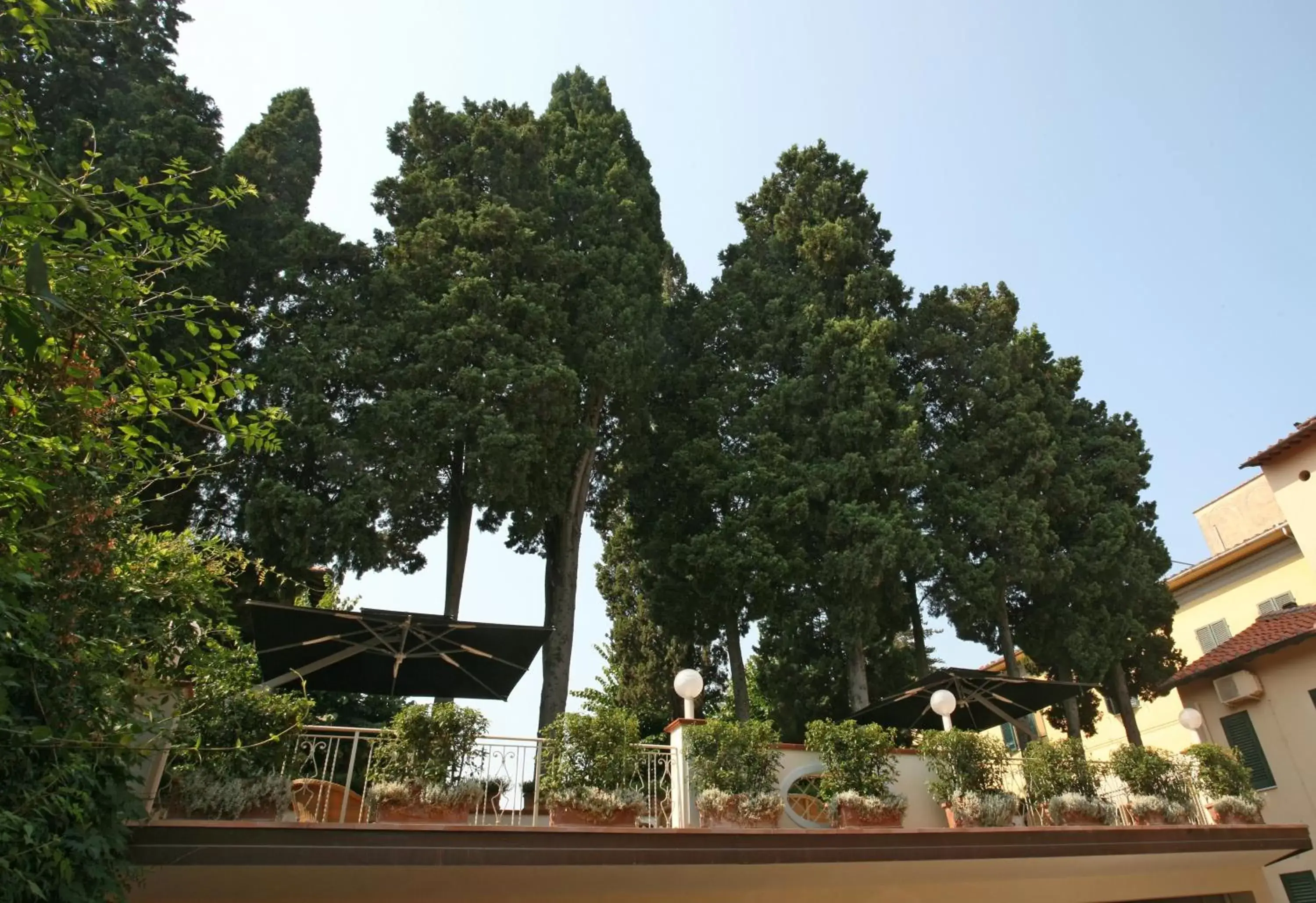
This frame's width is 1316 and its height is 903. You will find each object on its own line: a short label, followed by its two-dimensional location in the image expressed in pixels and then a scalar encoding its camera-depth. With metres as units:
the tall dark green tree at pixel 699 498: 15.07
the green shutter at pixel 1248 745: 14.52
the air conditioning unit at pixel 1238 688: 14.79
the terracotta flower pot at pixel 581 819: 7.48
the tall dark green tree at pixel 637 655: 18.59
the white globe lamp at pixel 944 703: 10.02
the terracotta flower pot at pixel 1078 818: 9.48
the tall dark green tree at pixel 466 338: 13.30
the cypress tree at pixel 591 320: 15.22
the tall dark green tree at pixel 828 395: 14.73
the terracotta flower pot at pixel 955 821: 8.86
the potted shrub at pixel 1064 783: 9.52
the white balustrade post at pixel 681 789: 8.16
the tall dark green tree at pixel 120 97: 13.33
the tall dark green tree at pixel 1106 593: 15.76
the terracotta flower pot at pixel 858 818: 8.48
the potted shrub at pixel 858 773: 8.53
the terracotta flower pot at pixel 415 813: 6.93
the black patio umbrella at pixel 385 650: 8.34
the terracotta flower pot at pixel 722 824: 8.03
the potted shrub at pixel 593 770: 7.50
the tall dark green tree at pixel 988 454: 15.54
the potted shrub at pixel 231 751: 6.41
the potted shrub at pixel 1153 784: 9.98
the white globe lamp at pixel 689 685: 8.49
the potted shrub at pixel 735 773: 8.06
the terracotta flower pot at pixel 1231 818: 10.54
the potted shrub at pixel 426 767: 6.98
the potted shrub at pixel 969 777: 8.91
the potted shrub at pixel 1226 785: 10.56
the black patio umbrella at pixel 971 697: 11.19
